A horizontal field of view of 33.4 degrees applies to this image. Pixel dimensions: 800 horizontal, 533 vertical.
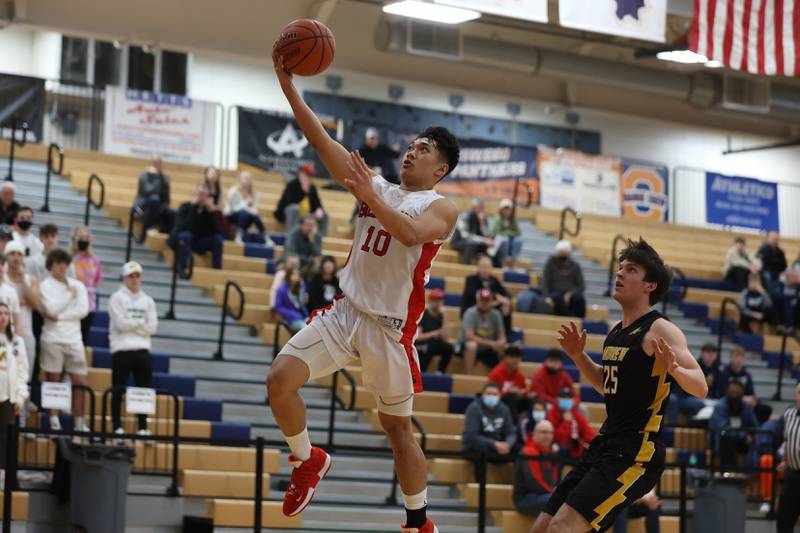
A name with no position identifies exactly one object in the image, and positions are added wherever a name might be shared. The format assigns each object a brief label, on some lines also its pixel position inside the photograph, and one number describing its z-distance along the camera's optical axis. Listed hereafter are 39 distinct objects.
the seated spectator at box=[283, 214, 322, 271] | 16.48
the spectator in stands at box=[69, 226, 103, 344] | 13.61
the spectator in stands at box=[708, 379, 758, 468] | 15.36
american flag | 16.09
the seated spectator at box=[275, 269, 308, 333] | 15.25
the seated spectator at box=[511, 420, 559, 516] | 12.64
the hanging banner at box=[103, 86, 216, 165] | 20.45
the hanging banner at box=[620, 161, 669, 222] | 26.05
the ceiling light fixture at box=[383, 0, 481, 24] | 15.99
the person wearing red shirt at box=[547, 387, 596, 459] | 13.68
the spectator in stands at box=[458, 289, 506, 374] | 15.55
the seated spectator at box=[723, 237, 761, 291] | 21.47
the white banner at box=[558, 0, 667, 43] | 15.14
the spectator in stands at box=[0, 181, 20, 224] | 14.45
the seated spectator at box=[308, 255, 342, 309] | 15.12
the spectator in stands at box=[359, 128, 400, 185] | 19.05
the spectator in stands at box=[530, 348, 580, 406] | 14.24
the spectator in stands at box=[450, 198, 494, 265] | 18.91
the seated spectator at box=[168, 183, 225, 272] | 16.24
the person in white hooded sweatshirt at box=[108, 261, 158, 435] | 12.71
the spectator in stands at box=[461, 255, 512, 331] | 16.31
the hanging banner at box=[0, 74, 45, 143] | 19.59
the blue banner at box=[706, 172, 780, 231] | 26.52
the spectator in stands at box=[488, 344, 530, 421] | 14.28
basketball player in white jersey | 6.63
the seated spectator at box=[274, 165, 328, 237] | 17.90
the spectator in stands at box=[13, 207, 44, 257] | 13.77
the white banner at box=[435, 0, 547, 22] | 14.49
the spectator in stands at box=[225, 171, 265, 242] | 17.45
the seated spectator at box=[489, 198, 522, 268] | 19.41
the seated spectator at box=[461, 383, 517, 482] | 13.45
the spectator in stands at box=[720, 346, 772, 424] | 16.62
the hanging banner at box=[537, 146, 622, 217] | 25.06
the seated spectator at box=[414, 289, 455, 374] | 15.41
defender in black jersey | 6.65
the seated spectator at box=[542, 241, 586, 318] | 17.75
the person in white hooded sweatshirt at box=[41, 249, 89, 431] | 12.41
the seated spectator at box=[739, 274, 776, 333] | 19.84
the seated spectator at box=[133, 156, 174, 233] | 16.89
